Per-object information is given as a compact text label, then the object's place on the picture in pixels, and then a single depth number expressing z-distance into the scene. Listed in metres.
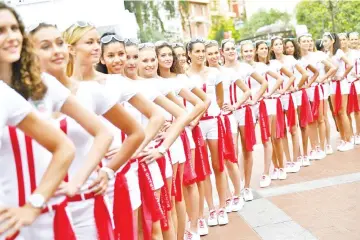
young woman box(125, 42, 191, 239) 4.27
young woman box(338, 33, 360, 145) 10.13
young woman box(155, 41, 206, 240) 5.09
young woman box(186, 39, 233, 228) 6.33
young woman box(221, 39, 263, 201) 7.19
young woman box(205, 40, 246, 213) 6.62
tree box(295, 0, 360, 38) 46.88
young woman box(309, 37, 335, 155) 9.52
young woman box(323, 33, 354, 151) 9.91
